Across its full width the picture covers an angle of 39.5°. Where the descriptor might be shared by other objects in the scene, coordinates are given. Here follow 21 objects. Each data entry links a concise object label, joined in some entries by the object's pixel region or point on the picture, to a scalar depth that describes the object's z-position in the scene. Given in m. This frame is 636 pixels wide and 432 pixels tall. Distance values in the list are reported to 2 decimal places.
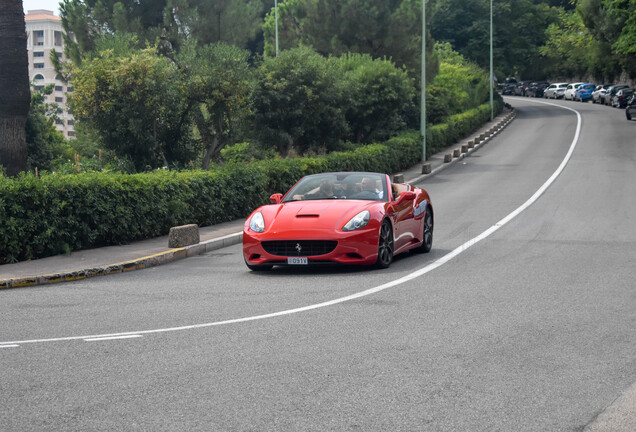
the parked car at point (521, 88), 105.38
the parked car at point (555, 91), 92.94
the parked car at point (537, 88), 100.31
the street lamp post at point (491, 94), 66.09
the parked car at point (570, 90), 89.17
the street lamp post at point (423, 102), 40.06
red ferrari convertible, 11.89
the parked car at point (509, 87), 109.56
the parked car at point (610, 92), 75.75
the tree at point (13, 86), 18.25
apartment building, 187.38
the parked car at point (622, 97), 71.56
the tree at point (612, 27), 55.34
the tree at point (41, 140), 43.05
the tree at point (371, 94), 36.88
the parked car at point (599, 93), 79.81
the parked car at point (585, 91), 85.41
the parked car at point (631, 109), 58.64
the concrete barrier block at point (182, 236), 15.23
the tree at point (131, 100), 24.52
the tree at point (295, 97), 30.50
